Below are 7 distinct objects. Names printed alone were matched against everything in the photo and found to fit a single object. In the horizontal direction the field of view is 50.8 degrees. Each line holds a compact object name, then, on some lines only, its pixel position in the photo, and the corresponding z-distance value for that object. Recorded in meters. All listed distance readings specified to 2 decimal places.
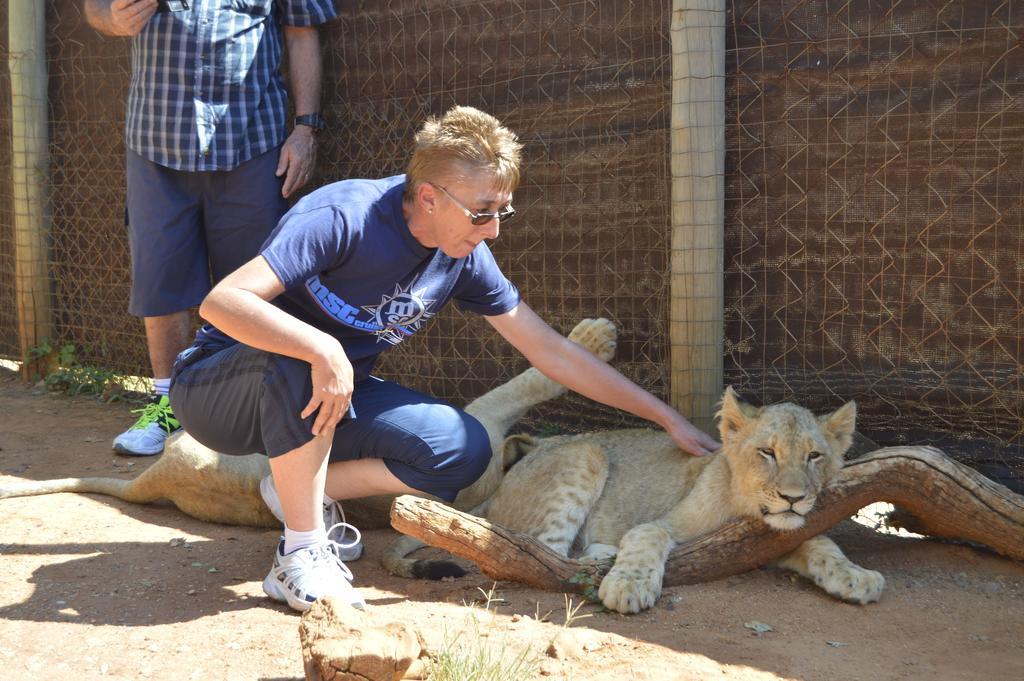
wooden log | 3.64
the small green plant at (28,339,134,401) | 6.83
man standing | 5.30
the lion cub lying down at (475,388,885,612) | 3.73
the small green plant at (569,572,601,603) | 3.65
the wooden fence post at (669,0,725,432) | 4.51
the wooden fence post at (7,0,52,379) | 6.93
